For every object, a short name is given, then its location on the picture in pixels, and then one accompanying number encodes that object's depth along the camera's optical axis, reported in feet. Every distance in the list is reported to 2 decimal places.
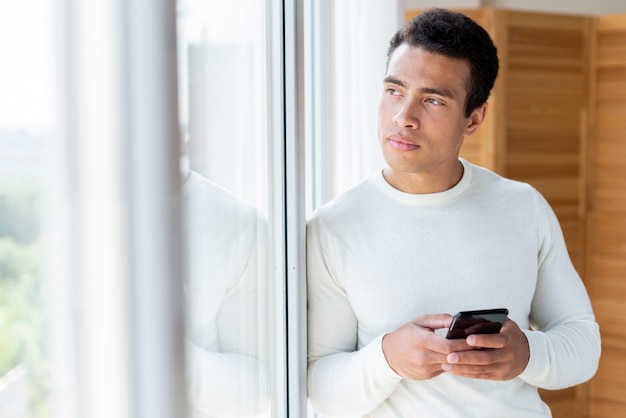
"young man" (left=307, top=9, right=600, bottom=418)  6.58
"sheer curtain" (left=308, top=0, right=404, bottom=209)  8.21
